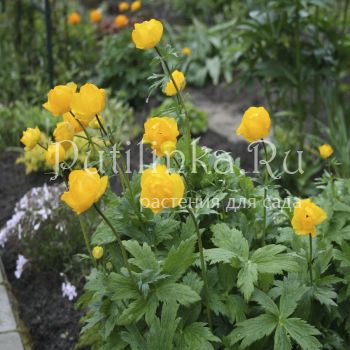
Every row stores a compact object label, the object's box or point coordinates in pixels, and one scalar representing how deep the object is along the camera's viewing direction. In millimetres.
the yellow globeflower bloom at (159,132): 1755
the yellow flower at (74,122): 1914
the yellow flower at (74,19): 5168
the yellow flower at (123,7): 5009
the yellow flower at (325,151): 2262
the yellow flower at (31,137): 1923
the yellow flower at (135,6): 4867
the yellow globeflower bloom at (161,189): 1538
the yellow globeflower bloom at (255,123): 1793
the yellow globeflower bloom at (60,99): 1803
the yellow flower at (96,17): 5345
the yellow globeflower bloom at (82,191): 1547
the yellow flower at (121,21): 5004
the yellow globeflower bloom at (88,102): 1754
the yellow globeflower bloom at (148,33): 1817
